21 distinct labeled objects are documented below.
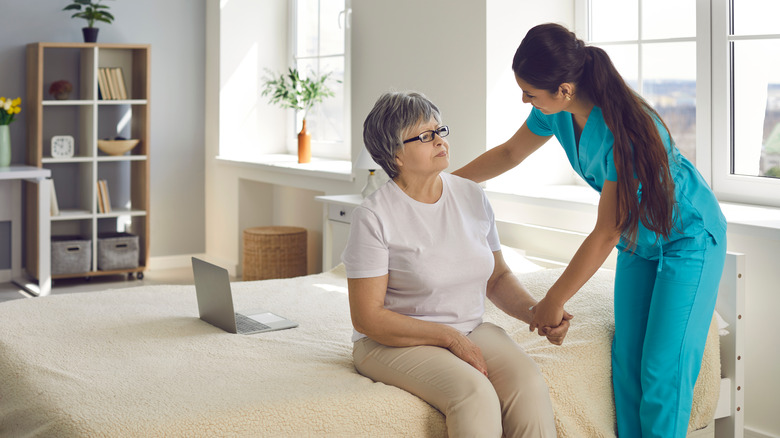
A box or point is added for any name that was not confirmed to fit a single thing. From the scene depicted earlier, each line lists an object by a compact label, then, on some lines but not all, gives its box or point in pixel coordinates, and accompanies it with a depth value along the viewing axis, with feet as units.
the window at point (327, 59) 16.79
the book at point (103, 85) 16.78
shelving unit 16.58
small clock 16.74
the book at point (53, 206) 16.44
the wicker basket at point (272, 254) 15.79
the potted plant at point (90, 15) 16.55
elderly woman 5.63
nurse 5.89
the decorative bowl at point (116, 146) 16.97
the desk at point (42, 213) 15.37
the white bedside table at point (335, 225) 12.26
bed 5.38
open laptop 7.20
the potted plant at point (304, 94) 16.16
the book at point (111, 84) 16.88
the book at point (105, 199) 17.04
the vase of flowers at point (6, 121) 15.83
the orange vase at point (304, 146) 16.12
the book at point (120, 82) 16.98
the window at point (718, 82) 9.27
